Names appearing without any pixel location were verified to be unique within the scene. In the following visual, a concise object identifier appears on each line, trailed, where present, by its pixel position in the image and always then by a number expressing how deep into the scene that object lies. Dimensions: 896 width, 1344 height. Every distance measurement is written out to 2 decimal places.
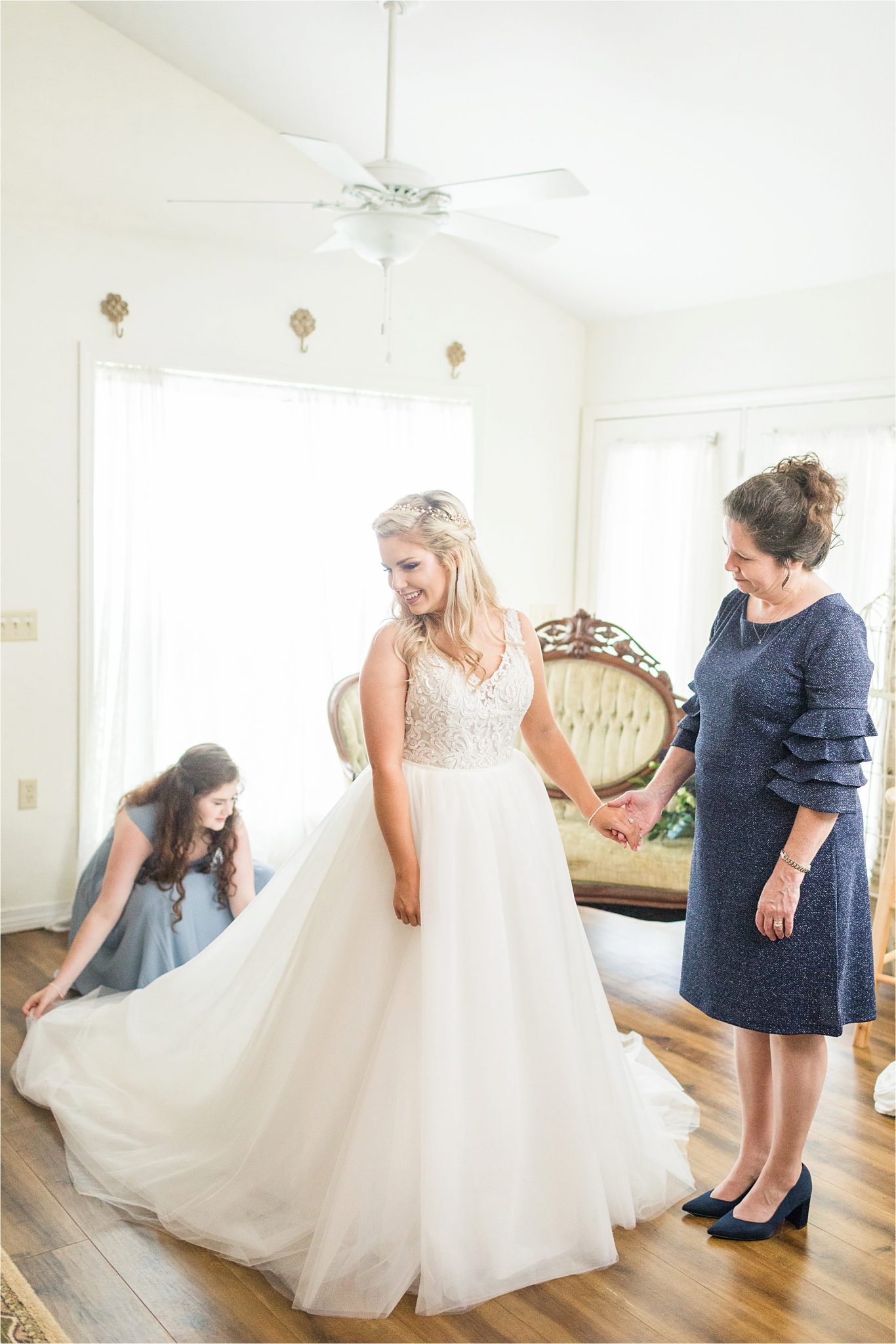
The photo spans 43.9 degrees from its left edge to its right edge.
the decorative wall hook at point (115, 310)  4.36
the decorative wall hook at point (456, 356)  5.41
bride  2.20
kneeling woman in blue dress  3.24
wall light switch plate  4.28
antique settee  4.46
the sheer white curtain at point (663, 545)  5.38
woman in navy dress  2.21
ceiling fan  3.07
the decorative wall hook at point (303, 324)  4.88
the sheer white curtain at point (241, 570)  4.56
